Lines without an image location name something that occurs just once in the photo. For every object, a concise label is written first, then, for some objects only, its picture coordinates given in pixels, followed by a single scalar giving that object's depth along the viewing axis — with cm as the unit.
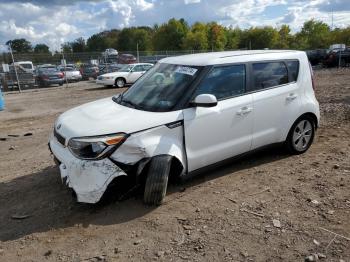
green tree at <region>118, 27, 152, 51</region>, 9038
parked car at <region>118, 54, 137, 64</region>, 3218
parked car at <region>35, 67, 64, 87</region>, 2442
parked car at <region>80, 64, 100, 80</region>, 2955
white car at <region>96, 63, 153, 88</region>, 2098
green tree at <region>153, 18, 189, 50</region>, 7894
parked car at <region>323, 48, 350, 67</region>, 2770
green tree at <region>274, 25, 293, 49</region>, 8050
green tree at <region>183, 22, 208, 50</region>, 7095
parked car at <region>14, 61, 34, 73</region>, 2452
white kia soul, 385
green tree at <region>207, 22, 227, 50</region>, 7712
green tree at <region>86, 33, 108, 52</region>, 10470
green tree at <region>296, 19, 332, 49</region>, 7769
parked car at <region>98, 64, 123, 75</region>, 2801
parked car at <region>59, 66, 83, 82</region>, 2676
